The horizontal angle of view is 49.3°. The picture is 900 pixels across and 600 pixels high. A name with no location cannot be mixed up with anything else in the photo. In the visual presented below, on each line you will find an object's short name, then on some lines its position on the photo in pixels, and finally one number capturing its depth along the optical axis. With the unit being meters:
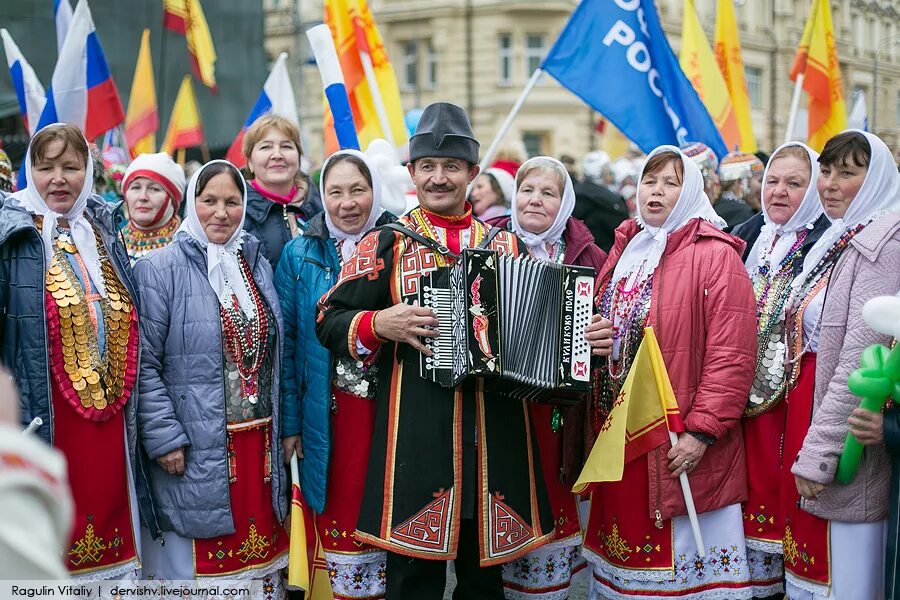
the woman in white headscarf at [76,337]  3.54
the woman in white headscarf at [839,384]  3.49
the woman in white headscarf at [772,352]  3.94
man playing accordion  3.60
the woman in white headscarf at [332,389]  4.04
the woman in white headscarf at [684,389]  3.79
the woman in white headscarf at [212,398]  3.92
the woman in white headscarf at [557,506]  4.17
